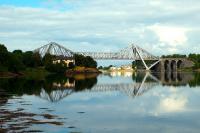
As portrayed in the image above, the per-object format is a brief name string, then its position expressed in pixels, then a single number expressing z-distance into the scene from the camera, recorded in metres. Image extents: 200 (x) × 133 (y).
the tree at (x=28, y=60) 129.25
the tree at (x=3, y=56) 98.06
